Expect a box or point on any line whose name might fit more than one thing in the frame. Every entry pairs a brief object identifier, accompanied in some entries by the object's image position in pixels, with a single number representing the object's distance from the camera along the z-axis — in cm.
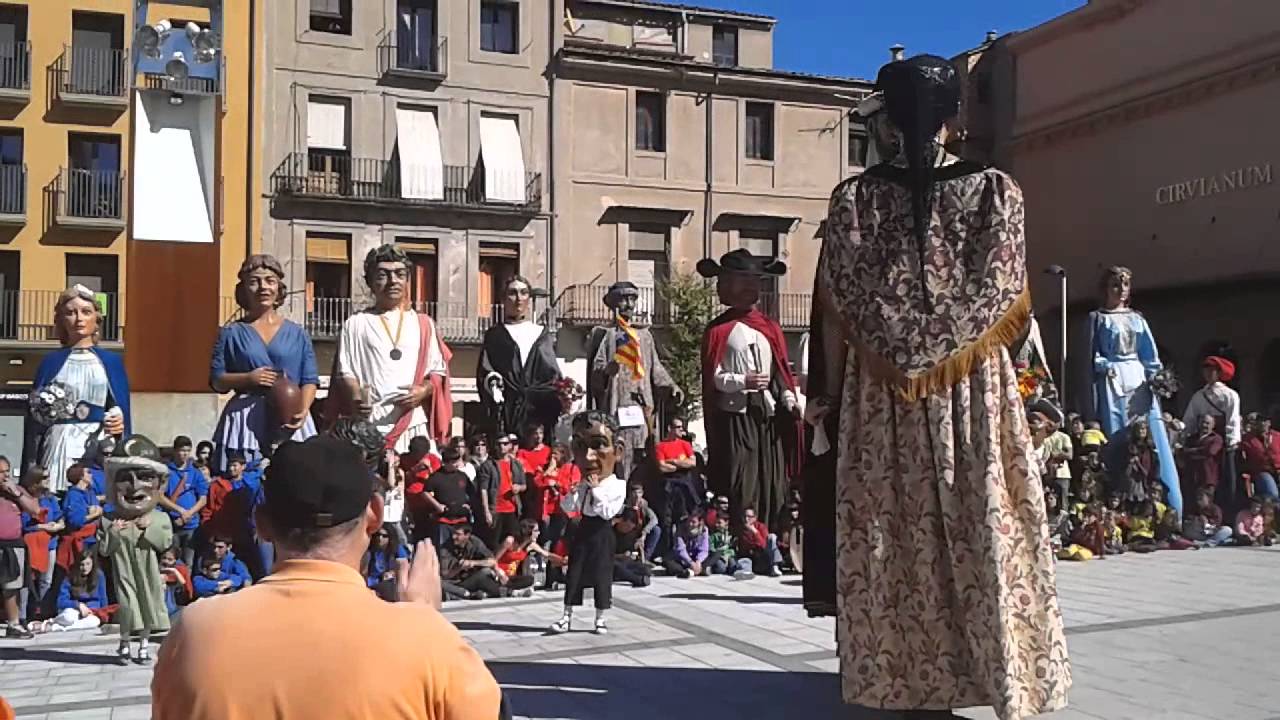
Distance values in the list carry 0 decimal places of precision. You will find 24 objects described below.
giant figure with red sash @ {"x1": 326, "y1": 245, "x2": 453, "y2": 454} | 676
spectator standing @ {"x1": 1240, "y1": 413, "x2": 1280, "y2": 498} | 1174
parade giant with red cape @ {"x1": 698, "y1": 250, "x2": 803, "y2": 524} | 758
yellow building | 2762
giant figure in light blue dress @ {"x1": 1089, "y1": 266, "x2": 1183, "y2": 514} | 1016
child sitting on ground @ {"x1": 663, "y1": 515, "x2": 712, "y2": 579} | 898
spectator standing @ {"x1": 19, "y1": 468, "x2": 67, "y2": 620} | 765
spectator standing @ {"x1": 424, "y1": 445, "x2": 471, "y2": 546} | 877
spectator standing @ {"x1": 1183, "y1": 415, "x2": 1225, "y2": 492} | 1165
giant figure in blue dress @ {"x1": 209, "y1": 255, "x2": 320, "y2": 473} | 630
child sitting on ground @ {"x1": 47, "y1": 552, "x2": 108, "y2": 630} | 736
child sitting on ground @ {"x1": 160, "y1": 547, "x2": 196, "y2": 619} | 741
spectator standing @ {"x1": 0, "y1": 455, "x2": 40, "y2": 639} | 743
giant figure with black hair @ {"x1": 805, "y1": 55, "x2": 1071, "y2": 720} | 413
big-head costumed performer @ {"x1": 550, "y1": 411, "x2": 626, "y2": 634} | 652
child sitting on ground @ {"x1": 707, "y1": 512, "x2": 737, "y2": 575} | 905
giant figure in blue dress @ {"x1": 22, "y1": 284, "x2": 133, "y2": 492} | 693
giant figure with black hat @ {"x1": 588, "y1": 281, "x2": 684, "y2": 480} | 951
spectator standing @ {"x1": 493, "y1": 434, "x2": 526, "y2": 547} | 905
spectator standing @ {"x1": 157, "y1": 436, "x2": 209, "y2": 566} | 825
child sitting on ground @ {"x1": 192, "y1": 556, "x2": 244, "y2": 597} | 795
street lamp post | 2189
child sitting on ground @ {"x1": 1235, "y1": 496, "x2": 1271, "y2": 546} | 1085
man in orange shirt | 193
